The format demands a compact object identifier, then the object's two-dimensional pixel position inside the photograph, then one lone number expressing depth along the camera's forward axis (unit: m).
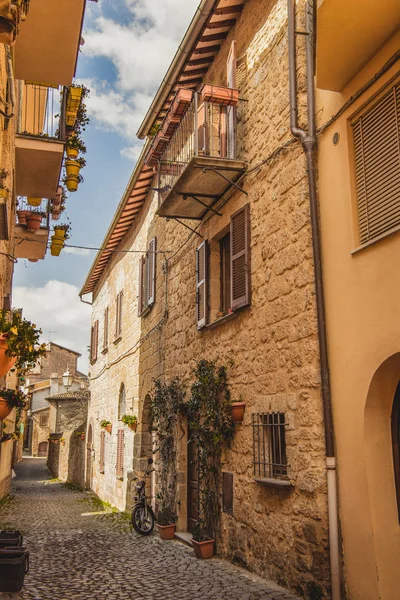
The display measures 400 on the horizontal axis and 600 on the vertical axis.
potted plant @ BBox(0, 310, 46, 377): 5.61
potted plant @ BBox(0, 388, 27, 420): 6.30
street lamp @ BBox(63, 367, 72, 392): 36.91
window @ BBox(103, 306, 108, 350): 18.89
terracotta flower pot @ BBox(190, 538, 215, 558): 7.70
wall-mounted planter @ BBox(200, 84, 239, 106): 7.89
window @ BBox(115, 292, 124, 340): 16.59
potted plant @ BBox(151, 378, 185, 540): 9.80
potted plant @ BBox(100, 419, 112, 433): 16.70
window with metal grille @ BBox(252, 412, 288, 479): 6.41
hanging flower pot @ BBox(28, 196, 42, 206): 12.28
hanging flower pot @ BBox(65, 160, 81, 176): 10.73
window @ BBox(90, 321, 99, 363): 21.20
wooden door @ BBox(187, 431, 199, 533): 9.35
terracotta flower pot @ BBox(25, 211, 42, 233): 12.23
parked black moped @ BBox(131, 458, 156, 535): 10.08
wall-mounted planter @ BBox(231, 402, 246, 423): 7.25
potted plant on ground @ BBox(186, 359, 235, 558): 7.77
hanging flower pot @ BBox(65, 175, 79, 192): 10.77
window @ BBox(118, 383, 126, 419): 15.62
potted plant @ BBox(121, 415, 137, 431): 12.96
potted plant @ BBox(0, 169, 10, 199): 6.49
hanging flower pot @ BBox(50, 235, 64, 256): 12.73
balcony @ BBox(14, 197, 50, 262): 12.29
